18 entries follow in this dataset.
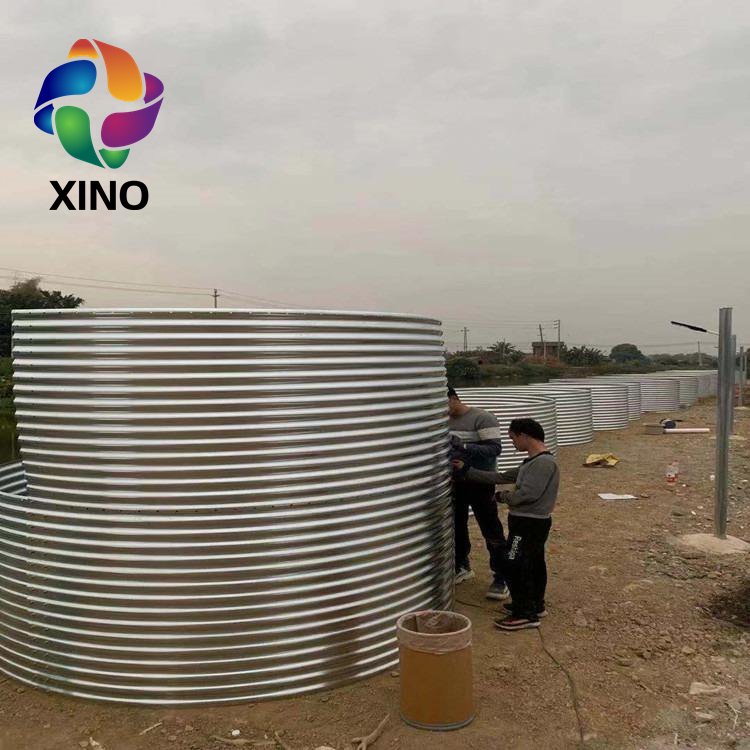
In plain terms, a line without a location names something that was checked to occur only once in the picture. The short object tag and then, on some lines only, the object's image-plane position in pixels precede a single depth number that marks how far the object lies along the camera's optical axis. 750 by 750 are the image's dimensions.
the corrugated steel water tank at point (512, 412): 13.13
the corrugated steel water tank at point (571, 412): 18.52
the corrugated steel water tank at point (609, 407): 22.88
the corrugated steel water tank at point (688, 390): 32.31
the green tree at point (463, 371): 47.88
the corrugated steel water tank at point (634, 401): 26.05
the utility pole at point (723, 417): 8.84
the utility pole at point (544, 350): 75.56
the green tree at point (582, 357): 74.75
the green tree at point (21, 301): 38.66
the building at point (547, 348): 81.69
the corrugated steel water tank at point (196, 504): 4.70
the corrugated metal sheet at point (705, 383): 39.28
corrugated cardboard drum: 4.64
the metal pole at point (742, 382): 25.85
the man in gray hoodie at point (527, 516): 6.11
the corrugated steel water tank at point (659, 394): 29.34
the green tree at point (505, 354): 75.19
